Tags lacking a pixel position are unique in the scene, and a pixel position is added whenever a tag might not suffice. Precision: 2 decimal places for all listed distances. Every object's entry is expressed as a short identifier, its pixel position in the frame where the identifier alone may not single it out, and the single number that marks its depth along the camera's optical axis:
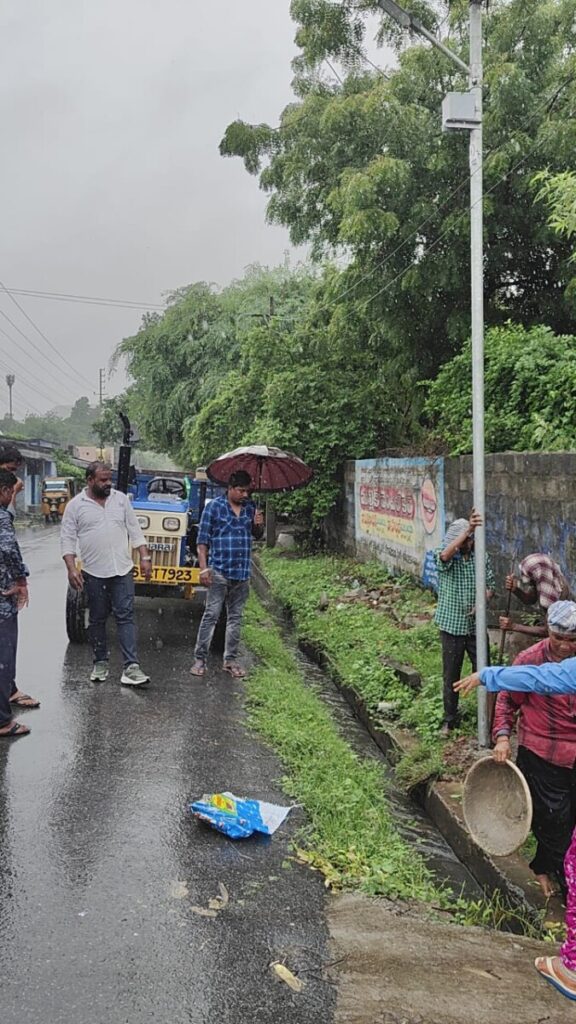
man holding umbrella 7.62
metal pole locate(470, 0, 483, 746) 5.58
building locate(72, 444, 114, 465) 67.97
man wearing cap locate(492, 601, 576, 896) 4.06
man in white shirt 6.91
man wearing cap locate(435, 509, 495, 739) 6.19
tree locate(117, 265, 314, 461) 28.09
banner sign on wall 10.93
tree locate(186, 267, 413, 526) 16.41
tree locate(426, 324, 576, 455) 8.02
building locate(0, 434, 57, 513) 46.72
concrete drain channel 4.75
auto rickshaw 37.47
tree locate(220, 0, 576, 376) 11.48
